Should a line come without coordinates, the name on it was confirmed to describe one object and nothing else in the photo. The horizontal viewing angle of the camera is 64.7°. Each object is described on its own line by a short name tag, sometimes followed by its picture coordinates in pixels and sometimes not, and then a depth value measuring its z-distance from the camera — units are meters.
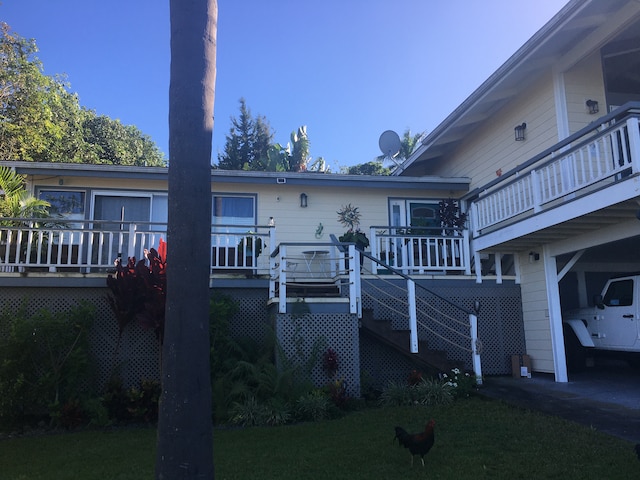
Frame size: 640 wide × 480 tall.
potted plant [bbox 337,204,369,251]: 12.62
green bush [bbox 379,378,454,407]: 7.55
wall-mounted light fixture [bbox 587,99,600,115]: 9.50
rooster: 4.73
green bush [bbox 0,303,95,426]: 6.91
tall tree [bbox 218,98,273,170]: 37.38
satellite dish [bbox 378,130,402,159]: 15.58
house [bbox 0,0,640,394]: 8.24
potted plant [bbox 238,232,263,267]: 9.53
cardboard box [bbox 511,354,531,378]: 9.86
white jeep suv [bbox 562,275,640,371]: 8.84
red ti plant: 7.82
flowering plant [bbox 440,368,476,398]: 7.84
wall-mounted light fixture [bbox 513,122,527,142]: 10.70
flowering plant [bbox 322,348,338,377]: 7.95
